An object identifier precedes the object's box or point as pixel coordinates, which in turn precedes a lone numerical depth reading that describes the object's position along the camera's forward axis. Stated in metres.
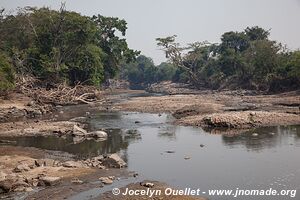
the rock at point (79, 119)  35.61
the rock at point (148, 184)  15.11
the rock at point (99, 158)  19.40
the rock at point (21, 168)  17.31
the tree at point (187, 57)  82.11
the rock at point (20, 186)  15.16
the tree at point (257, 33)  84.94
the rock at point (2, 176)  15.66
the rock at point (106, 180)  15.84
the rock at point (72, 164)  18.23
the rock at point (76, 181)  15.86
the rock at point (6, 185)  15.02
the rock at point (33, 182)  15.74
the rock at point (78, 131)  27.36
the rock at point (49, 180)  15.80
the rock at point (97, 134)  26.80
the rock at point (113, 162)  18.56
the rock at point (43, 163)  18.48
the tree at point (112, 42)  68.81
